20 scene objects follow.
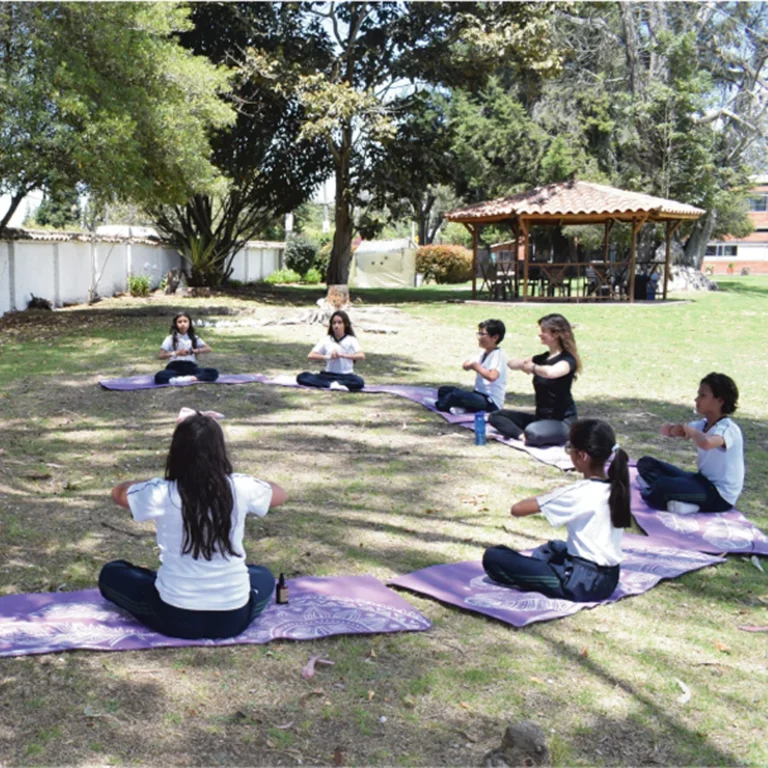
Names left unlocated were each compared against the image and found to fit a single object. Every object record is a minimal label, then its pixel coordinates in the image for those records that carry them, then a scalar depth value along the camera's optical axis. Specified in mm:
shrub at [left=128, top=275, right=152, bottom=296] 26797
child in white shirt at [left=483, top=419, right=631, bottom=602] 4211
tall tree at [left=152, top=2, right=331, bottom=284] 24000
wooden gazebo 24312
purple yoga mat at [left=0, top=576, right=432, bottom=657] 3801
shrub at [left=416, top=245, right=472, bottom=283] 41156
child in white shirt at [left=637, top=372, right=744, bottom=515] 5746
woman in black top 7441
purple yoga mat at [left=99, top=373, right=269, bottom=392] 10009
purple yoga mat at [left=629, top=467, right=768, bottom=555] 5344
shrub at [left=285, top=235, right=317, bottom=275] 40156
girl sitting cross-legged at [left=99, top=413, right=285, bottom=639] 3643
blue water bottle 7824
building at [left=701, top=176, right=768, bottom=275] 70812
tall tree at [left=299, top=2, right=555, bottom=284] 22625
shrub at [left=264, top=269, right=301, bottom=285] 38156
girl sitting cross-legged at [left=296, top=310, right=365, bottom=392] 10211
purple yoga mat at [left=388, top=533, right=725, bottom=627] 4297
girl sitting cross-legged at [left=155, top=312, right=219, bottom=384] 10266
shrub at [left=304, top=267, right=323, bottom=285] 39000
